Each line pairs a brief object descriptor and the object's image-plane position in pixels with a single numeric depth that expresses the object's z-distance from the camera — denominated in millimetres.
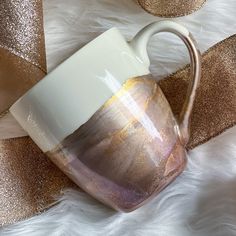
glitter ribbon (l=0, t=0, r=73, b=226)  522
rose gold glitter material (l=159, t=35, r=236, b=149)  530
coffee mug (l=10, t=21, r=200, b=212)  454
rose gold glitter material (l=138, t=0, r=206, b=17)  539
